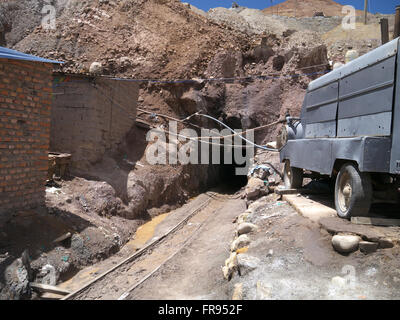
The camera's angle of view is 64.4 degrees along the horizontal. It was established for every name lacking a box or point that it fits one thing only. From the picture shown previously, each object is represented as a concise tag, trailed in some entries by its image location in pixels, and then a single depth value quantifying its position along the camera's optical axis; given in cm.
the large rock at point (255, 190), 945
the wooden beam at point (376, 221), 444
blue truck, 425
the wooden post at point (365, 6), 2966
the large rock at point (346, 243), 398
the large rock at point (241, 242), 555
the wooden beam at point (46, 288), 464
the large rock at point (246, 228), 611
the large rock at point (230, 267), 488
